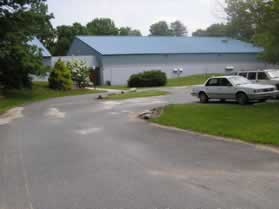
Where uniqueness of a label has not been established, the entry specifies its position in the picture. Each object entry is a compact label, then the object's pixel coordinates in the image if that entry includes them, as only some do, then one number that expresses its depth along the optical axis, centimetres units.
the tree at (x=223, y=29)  1903
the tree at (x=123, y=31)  8926
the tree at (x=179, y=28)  14262
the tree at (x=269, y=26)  1563
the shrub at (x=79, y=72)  4216
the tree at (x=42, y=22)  3347
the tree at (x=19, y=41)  3149
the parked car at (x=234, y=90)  1866
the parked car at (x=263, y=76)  2075
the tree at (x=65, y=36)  7444
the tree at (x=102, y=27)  8312
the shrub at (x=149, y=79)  4247
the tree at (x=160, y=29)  12100
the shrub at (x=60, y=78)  3884
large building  5031
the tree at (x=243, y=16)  1668
